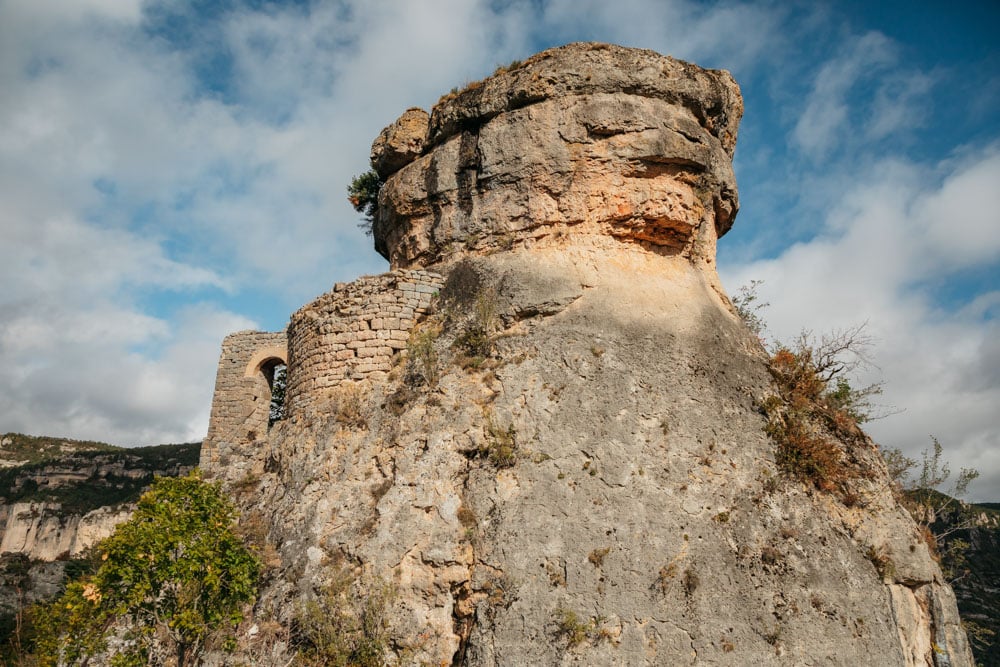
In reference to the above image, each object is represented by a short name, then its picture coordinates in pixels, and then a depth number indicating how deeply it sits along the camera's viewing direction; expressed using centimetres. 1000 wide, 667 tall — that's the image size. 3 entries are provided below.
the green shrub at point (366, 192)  1145
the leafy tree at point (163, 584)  553
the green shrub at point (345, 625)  561
